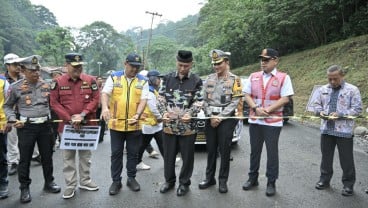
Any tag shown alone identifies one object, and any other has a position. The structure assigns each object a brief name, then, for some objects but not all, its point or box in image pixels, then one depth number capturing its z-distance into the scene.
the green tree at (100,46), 74.06
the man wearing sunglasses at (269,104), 4.57
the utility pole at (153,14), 39.74
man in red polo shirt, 4.47
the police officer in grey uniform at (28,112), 4.39
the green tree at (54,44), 49.66
